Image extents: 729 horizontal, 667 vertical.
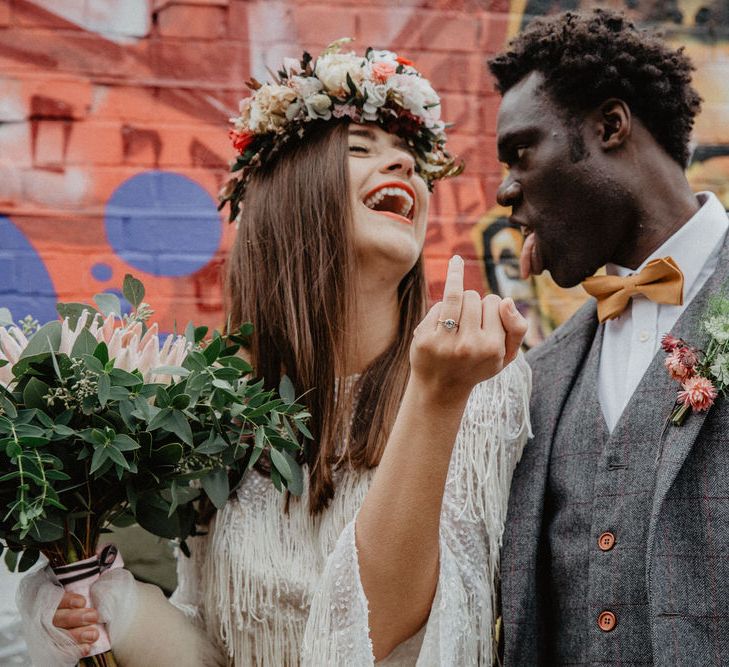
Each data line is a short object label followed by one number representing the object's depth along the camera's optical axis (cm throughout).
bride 158
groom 156
